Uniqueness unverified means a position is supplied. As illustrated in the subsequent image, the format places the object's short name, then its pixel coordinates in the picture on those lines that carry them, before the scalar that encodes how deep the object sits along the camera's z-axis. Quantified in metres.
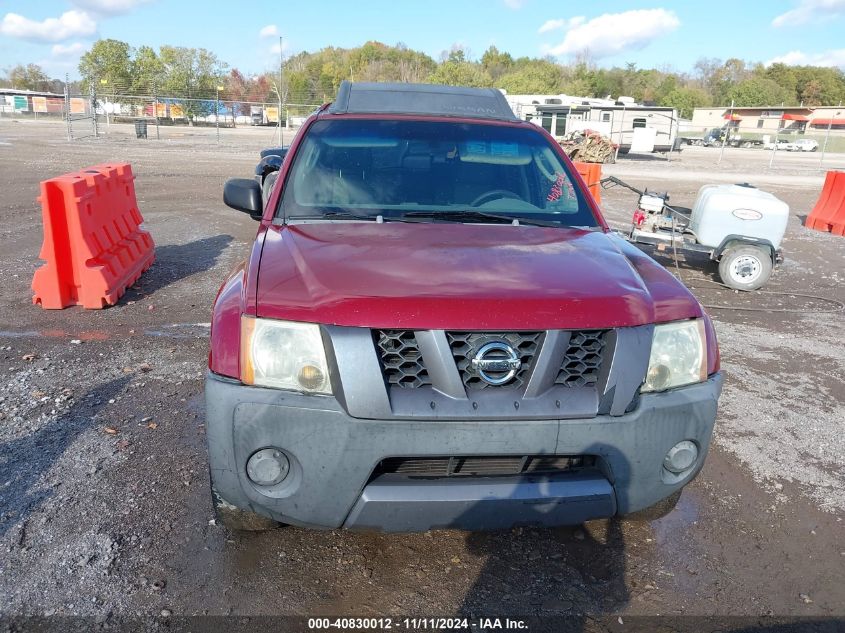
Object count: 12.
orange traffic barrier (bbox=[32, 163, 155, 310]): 6.23
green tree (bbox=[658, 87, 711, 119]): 86.06
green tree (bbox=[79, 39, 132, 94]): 69.19
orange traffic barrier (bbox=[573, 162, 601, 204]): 12.84
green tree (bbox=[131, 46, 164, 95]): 66.00
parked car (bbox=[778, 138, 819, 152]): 57.47
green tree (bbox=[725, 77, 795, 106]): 91.81
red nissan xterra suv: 2.38
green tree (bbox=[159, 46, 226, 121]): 70.31
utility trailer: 8.09
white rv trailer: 35.22
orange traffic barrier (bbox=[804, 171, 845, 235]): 13.37
